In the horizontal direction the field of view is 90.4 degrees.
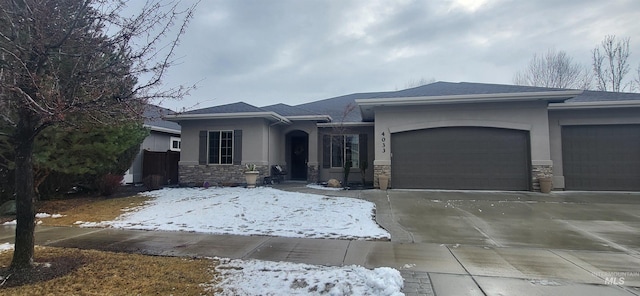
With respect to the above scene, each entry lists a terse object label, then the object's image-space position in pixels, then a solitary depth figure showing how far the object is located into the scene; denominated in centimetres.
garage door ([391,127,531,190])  1129
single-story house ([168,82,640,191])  1103
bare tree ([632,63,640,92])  2117
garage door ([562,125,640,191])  1104
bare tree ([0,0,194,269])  329
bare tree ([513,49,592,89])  2233
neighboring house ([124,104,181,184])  1515
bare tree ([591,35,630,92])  2122
